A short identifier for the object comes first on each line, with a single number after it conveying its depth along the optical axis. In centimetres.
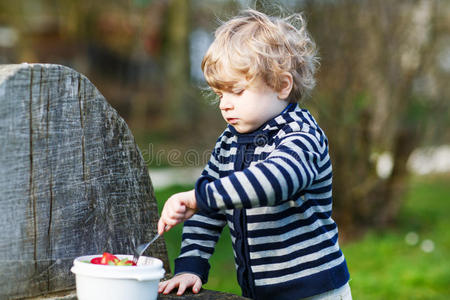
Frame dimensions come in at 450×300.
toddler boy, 193
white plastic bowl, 150
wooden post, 169
